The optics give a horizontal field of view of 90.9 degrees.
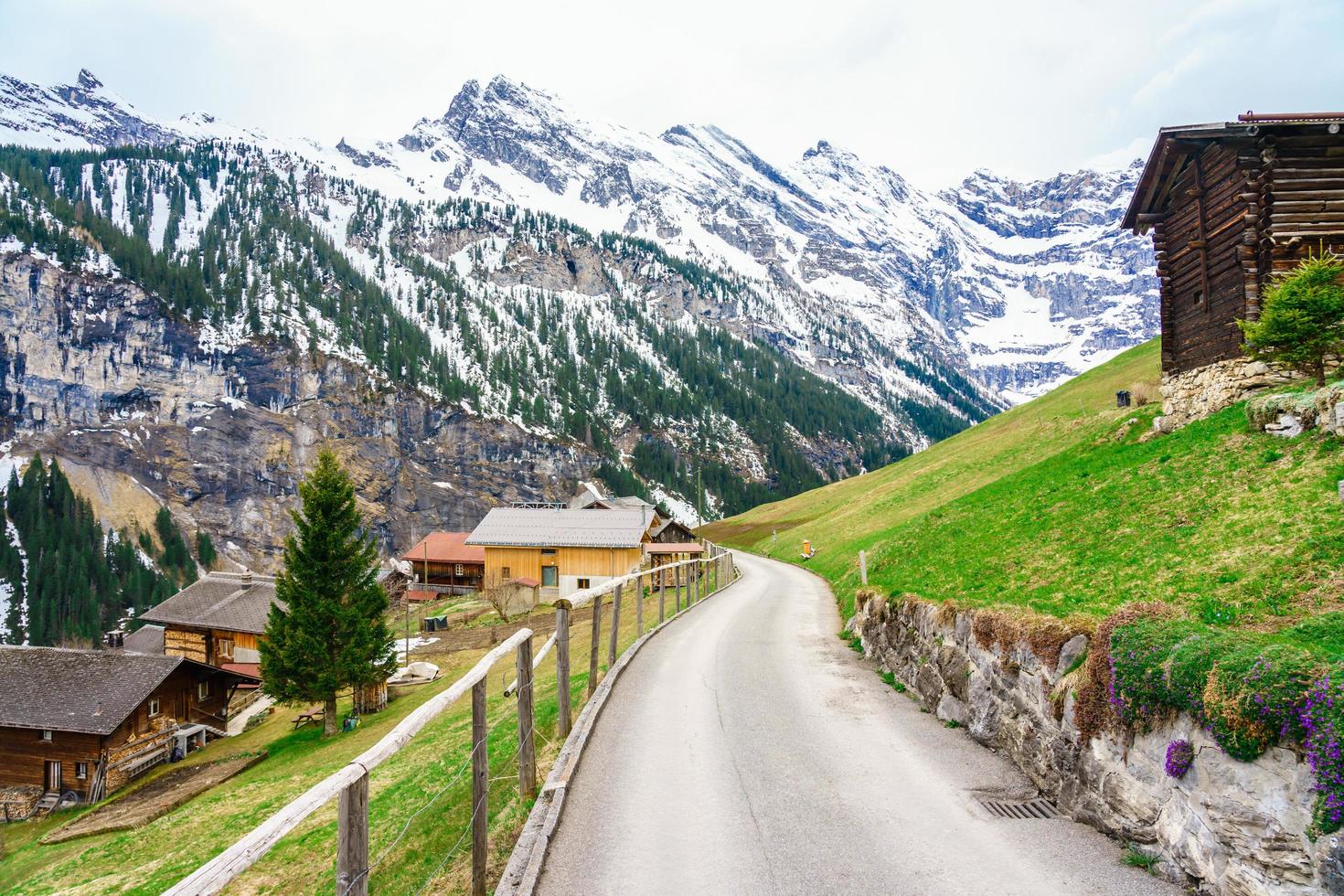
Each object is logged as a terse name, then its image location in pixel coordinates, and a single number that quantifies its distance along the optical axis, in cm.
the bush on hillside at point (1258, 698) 507
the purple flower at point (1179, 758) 596
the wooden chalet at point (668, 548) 6178
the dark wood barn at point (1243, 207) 1906
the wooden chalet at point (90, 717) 3419
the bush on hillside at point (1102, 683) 718
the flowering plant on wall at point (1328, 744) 458
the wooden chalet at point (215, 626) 5681
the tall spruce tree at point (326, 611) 3353
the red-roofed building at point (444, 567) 8062
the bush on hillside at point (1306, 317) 1548
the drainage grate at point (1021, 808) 763
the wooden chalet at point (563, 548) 6000
